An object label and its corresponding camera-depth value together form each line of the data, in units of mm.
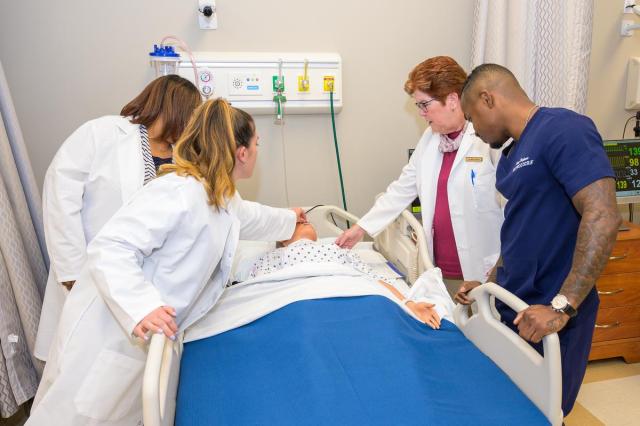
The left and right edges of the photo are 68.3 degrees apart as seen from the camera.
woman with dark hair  1801
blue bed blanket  1170
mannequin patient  1960
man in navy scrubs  1204
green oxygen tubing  2634
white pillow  2131
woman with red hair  1958
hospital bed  1129
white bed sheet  1653
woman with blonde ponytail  1303
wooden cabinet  2396
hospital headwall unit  2459
